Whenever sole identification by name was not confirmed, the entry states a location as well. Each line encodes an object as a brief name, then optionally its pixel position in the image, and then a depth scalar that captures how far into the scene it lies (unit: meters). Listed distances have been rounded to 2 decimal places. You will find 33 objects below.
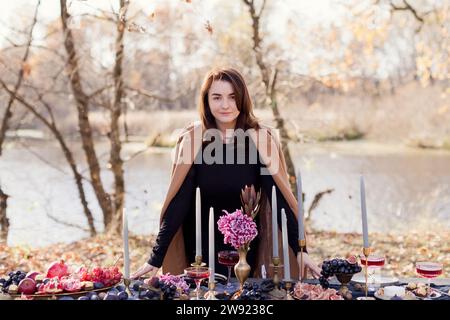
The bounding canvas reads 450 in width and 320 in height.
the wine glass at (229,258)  2.43
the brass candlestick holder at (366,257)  2.19
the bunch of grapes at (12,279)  2.46
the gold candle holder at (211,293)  2.22
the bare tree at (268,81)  7.06
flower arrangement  2.20
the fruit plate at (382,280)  2.56
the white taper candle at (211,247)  2.16
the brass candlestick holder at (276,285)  2.31
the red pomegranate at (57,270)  2.54
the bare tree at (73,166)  6.90
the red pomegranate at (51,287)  2.38
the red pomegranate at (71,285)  2.39
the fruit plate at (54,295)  2.37
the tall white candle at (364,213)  2.15
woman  3.08
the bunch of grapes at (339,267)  2.30
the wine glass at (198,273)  2.25
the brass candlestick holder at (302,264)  2.37
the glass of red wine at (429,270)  2.36
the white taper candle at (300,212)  2.22
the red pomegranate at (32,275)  2.48
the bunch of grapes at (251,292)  2.16
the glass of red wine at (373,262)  2.30
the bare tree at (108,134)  7.15
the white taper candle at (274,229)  2.22
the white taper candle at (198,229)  2.31
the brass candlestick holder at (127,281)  2.25
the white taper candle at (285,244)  2.20
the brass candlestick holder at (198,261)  2.30
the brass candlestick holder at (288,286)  2.29
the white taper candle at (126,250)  2.13
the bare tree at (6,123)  6.51
